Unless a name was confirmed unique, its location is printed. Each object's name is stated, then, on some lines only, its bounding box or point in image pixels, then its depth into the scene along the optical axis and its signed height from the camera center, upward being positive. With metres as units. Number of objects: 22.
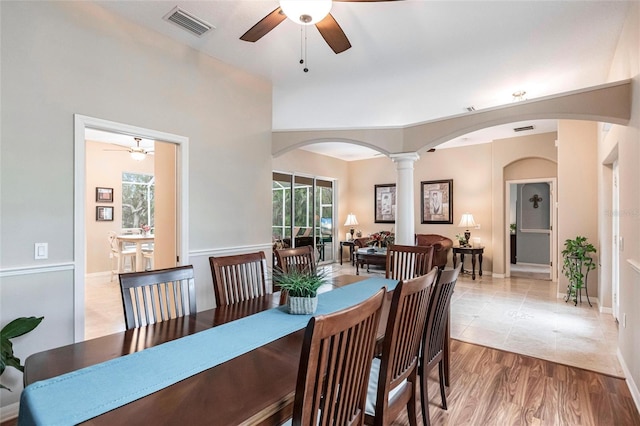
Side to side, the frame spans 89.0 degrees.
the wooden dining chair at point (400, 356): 1.42 -0.70
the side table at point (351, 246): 8.61 -0.89
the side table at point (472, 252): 6.85 -0.83
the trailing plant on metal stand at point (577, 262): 4.87 -0.73
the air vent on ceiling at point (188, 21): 2.66 +1.64
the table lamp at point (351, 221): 9.14 -0.21
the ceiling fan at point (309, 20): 1.90 +1.29
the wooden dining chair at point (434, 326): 1.90 -0.69
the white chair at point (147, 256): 6.10 -0.83
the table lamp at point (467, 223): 7.08 -0.20
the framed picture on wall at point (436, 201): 7.70 +0.31
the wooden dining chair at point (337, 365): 0.92 -0.48
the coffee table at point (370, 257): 6.77 -0.92
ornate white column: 4.27 +0.14
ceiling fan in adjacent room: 6.39 +1.20
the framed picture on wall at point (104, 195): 7.16 +0.41
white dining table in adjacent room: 6.00 -0.53
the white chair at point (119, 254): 6.50 -0.83
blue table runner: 0.96 -0.58
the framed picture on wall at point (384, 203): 8.71 +0.29
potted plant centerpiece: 1.85 -0.44
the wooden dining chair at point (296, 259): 2.73 -0.40
